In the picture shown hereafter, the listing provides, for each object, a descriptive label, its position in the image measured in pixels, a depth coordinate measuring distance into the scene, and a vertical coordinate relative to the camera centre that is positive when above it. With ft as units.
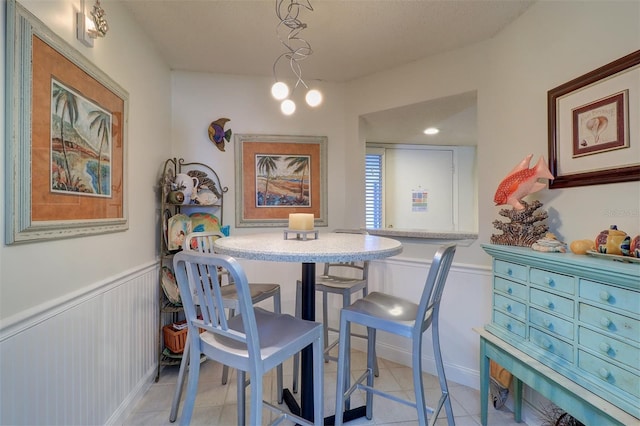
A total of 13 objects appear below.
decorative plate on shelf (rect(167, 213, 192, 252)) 6.98 -0.43
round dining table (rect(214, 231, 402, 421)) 3.48 -0.48
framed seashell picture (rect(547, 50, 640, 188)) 3.97 +1.36
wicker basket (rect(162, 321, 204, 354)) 6.86 -3.04
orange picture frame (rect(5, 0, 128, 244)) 3.18 +1.01
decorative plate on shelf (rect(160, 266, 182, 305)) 6.94 -1.81
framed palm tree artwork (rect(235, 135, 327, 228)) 8.68 +1.07
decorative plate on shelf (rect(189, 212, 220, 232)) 7.71 -0.25
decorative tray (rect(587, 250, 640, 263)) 3.46 -0.55
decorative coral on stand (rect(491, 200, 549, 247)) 5.02 -0.23
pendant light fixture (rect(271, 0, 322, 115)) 5.39 +4.01
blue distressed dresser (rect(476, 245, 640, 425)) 3.20 -1.59
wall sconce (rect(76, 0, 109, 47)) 4.30 +2.93
